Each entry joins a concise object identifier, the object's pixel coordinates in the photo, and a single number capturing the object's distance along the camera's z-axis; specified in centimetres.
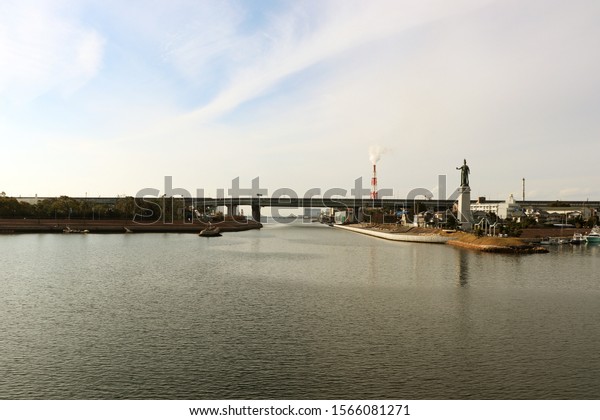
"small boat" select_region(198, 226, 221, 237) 11974
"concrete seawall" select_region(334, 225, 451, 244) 9638
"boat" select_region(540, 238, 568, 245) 9019
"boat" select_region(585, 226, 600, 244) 9400
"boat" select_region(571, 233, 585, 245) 9456
